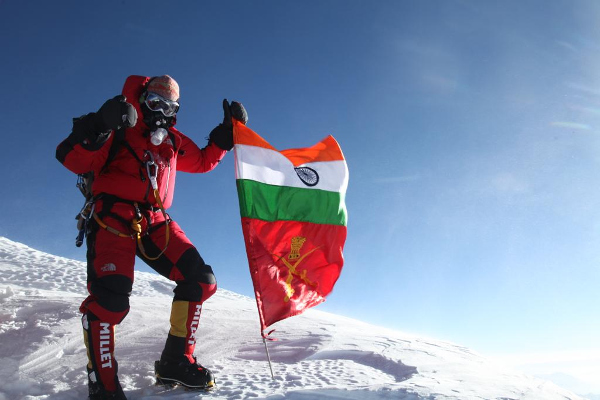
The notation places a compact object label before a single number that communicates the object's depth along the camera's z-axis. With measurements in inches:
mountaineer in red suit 119.4
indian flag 147.3
